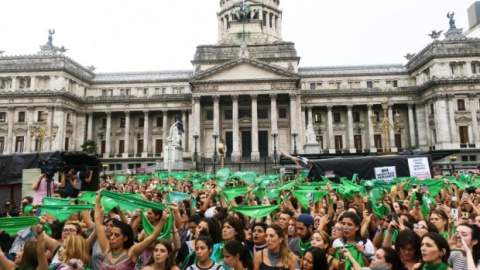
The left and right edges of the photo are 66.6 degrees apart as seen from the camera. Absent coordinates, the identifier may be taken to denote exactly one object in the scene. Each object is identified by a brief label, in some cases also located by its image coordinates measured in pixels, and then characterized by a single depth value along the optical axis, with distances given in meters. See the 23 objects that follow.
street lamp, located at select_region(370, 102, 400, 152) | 27.76
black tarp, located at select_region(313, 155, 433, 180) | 21.30
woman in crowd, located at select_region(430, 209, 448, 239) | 7.25
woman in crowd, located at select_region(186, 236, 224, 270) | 5.23
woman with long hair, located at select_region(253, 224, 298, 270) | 5.63
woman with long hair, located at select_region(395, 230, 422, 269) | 5.12
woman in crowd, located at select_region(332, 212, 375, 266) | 6.50
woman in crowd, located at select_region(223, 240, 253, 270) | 5.28
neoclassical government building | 52.94
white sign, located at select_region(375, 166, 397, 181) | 21.27
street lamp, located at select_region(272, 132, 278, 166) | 44.97
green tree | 54.68
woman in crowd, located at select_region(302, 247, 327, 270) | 4.96
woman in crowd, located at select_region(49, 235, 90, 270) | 5.29
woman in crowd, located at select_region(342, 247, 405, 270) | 4.84
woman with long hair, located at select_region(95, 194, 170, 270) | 5.50
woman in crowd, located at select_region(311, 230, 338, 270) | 5.82
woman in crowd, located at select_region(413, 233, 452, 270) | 4.70
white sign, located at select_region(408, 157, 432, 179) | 21.33
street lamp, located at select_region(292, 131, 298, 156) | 47.92
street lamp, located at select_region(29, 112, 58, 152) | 38.25
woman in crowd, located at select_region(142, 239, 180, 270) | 5.19
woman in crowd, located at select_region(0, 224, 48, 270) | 5.23
